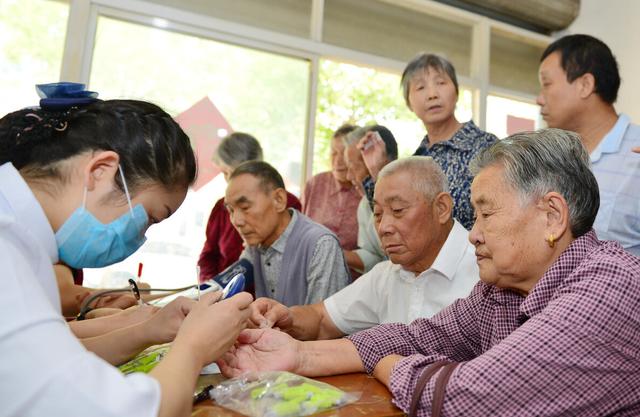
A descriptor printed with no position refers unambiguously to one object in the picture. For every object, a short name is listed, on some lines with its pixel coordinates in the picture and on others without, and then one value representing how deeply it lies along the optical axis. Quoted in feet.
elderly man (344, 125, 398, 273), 9.02
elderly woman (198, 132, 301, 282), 10.41
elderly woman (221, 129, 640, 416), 2.97
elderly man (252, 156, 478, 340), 5.73
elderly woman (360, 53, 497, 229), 7.55
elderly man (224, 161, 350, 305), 7.80
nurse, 2.13
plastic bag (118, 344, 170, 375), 3.56
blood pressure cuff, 8.51
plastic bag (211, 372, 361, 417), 2.89
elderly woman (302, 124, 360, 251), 10.46
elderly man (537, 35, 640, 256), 6.62
